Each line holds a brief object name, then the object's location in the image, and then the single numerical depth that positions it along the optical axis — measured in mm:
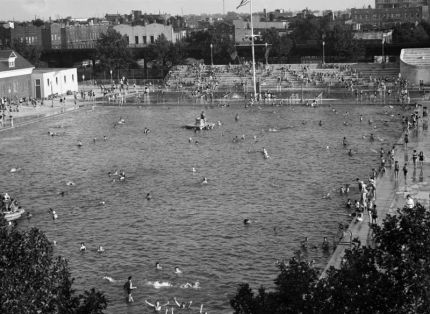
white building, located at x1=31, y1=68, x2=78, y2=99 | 92938
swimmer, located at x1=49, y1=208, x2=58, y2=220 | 38781
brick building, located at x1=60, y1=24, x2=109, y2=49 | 149875
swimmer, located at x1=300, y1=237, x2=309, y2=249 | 32578
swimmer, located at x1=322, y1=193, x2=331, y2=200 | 41031
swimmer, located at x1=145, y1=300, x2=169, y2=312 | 27203
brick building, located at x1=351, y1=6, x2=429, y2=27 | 184975
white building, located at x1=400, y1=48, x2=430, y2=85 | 91062
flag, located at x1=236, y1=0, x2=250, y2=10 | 91188
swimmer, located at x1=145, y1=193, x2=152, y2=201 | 42281
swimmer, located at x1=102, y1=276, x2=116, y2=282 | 30016
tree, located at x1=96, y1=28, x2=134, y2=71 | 113500
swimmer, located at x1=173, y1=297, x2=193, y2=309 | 27359
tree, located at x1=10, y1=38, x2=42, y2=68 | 115438
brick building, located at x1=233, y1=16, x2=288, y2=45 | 141550
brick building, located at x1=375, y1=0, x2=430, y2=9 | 191362
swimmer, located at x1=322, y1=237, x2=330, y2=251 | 32375
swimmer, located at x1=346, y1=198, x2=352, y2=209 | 38531
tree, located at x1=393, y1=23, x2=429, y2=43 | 116875
